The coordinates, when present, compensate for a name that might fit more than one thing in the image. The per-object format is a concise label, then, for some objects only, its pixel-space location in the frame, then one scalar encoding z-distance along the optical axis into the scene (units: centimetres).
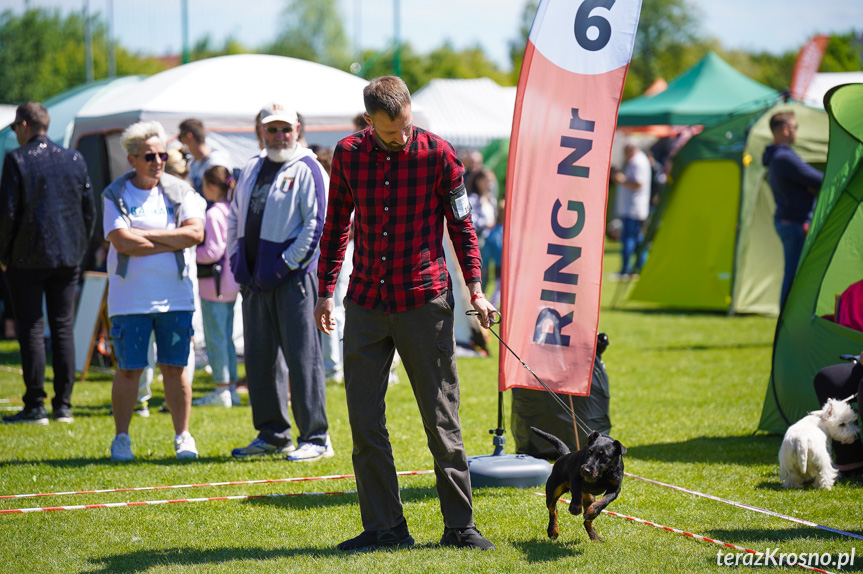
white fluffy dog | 917
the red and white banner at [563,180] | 884
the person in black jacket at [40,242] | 1263
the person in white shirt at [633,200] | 2969
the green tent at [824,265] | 1141
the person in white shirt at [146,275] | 1037
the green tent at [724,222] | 2228
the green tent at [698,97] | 3487
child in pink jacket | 1400
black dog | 729
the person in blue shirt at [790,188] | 1752
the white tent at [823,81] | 3130
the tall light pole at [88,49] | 7382
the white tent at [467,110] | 3891
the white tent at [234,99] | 1798
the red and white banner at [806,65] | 3027
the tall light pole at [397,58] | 4953
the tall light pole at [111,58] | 8056
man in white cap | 1043
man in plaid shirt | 713
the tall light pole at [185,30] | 5427
